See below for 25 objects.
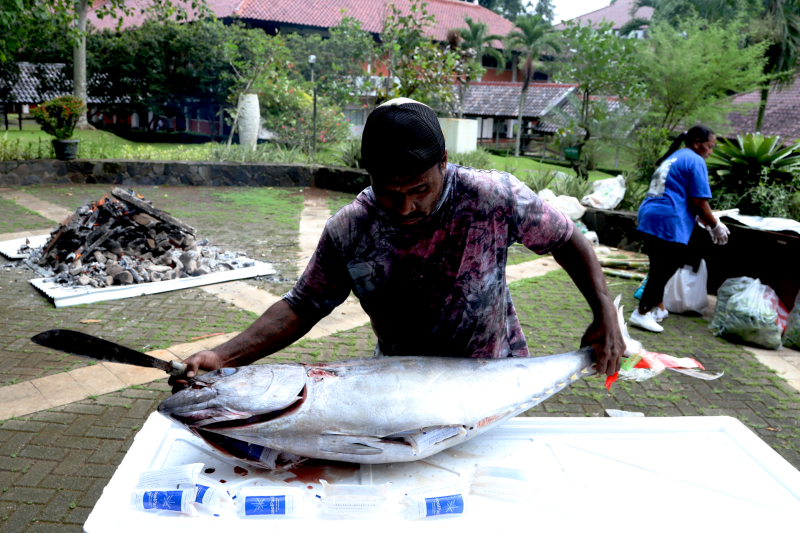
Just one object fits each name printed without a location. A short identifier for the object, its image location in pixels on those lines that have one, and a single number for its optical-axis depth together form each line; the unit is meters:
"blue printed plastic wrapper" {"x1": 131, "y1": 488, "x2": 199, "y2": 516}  1.46
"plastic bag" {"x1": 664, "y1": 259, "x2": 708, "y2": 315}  5.97
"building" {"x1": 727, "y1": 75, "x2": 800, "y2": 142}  21.84
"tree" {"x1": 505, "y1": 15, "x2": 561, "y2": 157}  32.74
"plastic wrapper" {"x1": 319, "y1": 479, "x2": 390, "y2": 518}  1.49
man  1.81
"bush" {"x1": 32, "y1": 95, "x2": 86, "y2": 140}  12.12
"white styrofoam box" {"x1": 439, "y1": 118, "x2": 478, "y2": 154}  17.30
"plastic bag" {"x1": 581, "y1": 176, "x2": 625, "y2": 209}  9.44
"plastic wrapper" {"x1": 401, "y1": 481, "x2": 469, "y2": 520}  1.51
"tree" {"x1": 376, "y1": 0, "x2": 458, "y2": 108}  13.95
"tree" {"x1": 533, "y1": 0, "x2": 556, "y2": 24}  54.25
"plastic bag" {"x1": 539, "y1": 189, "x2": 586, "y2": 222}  9.23
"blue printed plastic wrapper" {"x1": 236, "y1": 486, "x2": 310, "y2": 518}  1.48
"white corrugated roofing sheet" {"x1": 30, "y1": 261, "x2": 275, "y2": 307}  5.51
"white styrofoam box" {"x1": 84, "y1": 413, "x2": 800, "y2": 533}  1.50
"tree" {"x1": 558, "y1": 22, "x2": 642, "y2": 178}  15.72
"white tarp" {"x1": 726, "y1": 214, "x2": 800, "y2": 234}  5.56
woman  5.24
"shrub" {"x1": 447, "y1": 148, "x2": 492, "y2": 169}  14.04
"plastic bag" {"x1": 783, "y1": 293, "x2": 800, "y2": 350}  5.14
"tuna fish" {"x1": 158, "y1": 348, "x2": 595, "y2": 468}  1.55
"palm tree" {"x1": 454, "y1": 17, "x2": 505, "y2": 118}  32.56
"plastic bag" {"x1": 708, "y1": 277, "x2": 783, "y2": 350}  5.05
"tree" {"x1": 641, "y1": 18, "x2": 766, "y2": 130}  15.80
